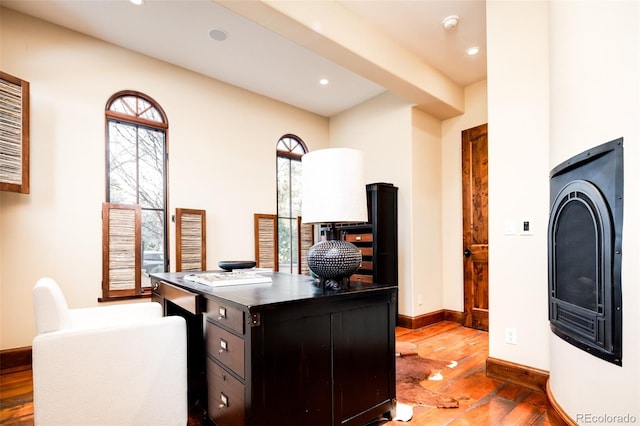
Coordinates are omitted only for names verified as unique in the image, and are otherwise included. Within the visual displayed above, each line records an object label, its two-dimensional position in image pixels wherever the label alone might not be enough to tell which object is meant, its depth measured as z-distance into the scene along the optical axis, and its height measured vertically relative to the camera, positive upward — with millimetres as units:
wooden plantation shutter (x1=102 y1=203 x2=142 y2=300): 2967 -309
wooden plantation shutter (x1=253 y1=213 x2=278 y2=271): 4031 -299
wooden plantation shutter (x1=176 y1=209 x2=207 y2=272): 3377 -251
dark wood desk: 1350 -627
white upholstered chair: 1452 -719
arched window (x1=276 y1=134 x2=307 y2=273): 4465 +205
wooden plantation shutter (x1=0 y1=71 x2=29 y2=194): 2398 +623
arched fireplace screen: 1308 -172
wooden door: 3750 -134
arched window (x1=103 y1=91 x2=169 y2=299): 3029 +244
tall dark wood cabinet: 3703 -252
